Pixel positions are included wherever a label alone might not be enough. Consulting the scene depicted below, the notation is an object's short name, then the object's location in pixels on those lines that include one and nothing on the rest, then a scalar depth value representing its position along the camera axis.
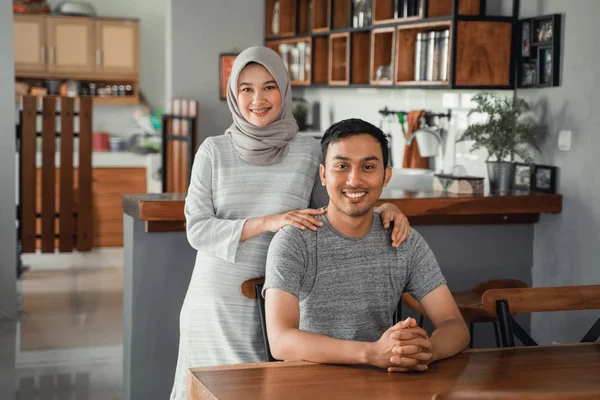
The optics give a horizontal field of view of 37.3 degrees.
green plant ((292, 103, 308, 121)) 7.04
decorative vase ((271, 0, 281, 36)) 7.14
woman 2.63
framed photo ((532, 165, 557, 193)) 4.21
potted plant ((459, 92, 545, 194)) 4.27
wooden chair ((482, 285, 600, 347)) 2.48
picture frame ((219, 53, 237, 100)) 7.29
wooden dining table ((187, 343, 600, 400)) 1.82
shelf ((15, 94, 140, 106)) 9.27
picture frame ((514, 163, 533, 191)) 4.31
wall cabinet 8.85
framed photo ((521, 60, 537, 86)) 4.36
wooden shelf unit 4.54
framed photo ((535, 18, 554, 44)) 4.19
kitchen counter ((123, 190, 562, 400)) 3.60
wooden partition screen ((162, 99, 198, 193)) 6.95
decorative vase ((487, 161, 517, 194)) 4.27
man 2.26
